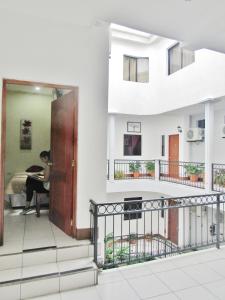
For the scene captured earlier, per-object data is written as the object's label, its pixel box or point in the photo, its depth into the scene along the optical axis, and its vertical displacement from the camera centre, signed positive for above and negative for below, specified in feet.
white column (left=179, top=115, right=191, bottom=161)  31.55 +0.89
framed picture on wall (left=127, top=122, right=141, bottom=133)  35.06 +3.42
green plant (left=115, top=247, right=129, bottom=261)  16.82 -8.03
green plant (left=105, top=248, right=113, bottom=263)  13.74 -7.66
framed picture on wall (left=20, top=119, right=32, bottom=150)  21.93 +1.32
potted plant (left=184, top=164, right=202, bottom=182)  27.12 -2.55
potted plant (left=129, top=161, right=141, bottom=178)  32.14 -2.68
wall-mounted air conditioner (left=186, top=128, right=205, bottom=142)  28.78 +1.98
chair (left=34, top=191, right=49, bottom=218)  14.69 -3.43
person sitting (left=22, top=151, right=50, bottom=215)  14.88 -2.45
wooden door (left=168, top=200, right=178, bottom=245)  31.55 -10.83
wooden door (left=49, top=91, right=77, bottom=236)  11.78 -0.83
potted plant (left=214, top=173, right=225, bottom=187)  23.70 -3.07
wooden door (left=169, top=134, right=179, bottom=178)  32.53 -0.70
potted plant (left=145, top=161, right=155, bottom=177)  32.33 -2.56
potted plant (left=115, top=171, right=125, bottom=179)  31.39 -3.60
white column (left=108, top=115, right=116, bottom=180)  30.45 +0.64
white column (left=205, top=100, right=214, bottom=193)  23.38 +0.89
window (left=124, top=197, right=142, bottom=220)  33.24 -9.68
